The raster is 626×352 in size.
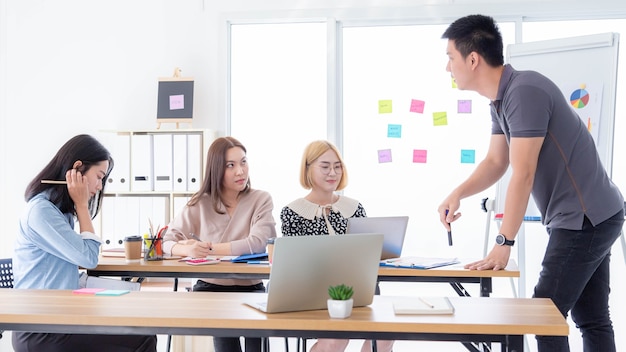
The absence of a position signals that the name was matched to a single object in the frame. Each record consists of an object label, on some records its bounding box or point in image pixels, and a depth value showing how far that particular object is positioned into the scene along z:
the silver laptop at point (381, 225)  2.76
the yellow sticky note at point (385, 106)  4.58
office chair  2.65
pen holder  2.92
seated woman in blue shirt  2.39
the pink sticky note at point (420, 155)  4.52
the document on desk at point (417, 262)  2.64
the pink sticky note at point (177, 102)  4.45
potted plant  1.69
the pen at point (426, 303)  1.79
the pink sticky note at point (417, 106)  4.54
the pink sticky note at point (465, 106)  4.50
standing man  2.19
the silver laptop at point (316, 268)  1.69
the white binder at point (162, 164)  4.31
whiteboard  3.68
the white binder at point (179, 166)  4.30
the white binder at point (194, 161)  4.29
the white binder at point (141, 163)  4.32
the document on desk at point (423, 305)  1.74
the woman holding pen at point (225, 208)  3.23
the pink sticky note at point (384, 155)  4.57
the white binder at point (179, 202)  4.36
